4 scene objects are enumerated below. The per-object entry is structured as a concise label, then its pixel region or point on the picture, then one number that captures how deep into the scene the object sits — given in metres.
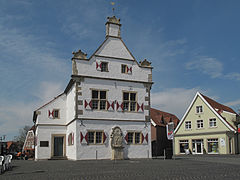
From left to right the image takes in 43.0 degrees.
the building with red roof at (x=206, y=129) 40.91
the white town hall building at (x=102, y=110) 25.69
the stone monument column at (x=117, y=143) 25.92
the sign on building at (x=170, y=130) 26.83
